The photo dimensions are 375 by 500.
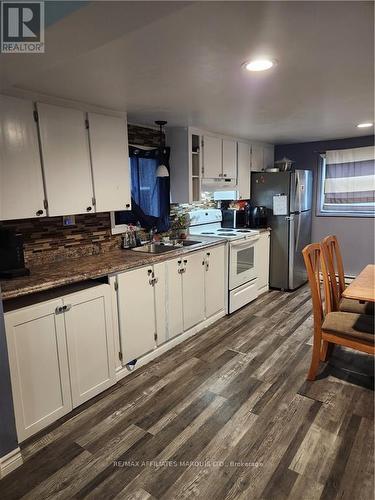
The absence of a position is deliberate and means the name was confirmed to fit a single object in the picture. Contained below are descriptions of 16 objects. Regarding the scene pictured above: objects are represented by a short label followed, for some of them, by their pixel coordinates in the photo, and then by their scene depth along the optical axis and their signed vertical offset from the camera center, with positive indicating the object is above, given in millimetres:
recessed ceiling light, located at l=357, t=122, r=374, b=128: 3520 +781
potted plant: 3742 -300
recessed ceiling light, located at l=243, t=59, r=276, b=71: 1720 +725
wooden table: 2020 -630
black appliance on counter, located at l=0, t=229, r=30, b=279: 2041 -337
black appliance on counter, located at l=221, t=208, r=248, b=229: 4500 -284
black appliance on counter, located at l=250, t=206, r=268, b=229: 4438 -274
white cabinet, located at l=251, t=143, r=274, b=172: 4605 +606
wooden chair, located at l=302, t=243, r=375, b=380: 2173 -908
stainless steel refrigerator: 4309 -265
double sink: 3209 -477
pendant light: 3179 +334
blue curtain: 3229 +162
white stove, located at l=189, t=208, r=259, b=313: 3703 -663
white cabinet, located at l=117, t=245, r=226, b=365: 2541 -895
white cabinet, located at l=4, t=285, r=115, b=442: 1844 -965
